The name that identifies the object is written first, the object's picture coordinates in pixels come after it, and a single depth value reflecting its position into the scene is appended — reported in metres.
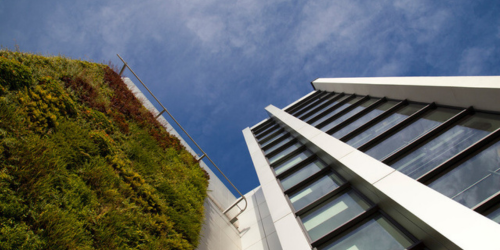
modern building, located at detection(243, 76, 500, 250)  5.16
